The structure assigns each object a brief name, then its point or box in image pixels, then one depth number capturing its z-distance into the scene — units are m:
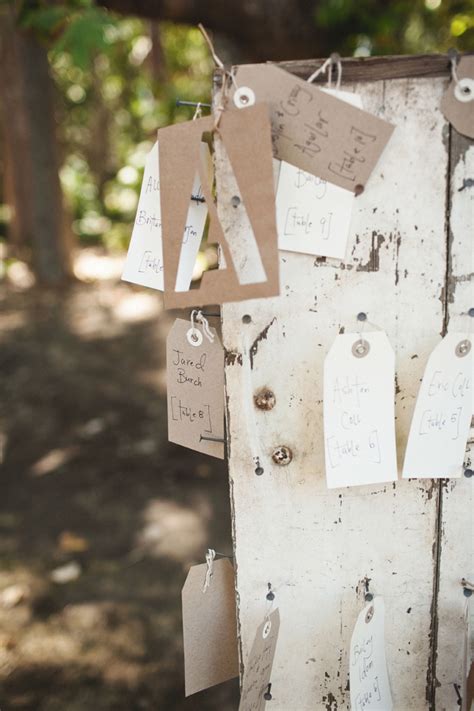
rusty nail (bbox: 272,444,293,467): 1.00
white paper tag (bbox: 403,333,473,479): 0.93
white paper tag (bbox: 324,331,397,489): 0.93
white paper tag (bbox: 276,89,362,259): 0.87
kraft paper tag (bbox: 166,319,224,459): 1.02
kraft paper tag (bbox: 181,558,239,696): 1.17
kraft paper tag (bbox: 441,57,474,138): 0.83
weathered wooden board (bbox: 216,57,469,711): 0.88
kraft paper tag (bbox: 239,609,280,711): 1.09
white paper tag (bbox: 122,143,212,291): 0.94
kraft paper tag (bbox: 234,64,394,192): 0.84
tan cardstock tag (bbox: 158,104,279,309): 0.83
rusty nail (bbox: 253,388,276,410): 0.97
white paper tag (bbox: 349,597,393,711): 1.07
